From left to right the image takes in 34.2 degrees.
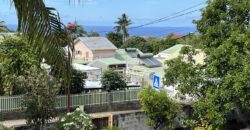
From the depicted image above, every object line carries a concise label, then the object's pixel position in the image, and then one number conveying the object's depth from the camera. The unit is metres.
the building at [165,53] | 45.66
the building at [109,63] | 37.38
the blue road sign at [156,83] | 16.38
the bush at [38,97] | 14.27
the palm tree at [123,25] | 76.50
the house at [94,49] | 45.99
